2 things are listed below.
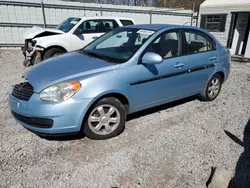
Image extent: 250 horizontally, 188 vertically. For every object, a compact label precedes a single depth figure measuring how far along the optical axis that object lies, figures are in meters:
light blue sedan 2.75
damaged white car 6.82
